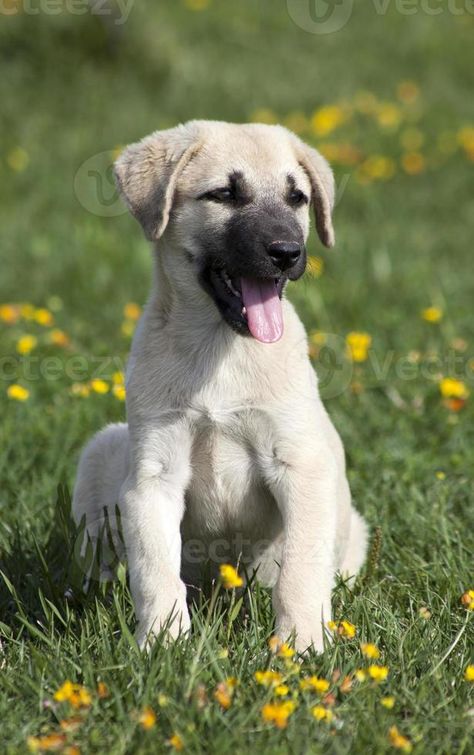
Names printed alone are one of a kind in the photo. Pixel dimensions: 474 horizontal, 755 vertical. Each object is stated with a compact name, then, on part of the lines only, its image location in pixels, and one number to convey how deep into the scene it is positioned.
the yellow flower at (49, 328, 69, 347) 10.57
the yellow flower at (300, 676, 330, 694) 5.29
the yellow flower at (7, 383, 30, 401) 9.02
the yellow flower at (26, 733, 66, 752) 4.83
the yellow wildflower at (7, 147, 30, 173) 16.91
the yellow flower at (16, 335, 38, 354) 9.88
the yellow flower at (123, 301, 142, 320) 11.73
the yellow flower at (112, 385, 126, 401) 8.52
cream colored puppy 6.33
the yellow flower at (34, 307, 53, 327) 9.89
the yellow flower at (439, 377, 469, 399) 9.34
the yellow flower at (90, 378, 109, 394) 8.62
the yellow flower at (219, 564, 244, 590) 5.66
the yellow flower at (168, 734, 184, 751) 4.91
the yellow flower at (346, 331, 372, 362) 9.93
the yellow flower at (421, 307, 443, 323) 9.94
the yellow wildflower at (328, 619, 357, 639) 5.93
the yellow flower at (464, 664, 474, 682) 5.56
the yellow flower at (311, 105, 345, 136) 17.97
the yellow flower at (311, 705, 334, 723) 5.09
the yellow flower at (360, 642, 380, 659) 5.54
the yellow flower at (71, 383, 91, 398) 9.07
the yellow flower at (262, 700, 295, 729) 4.90
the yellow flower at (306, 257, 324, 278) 7.37
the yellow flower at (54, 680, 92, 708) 5.09
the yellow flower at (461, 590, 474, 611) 6.37
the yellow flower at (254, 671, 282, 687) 5.27
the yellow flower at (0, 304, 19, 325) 11.21
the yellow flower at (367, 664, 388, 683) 5.30
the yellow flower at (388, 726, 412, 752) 4.84
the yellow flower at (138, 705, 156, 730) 4.91
